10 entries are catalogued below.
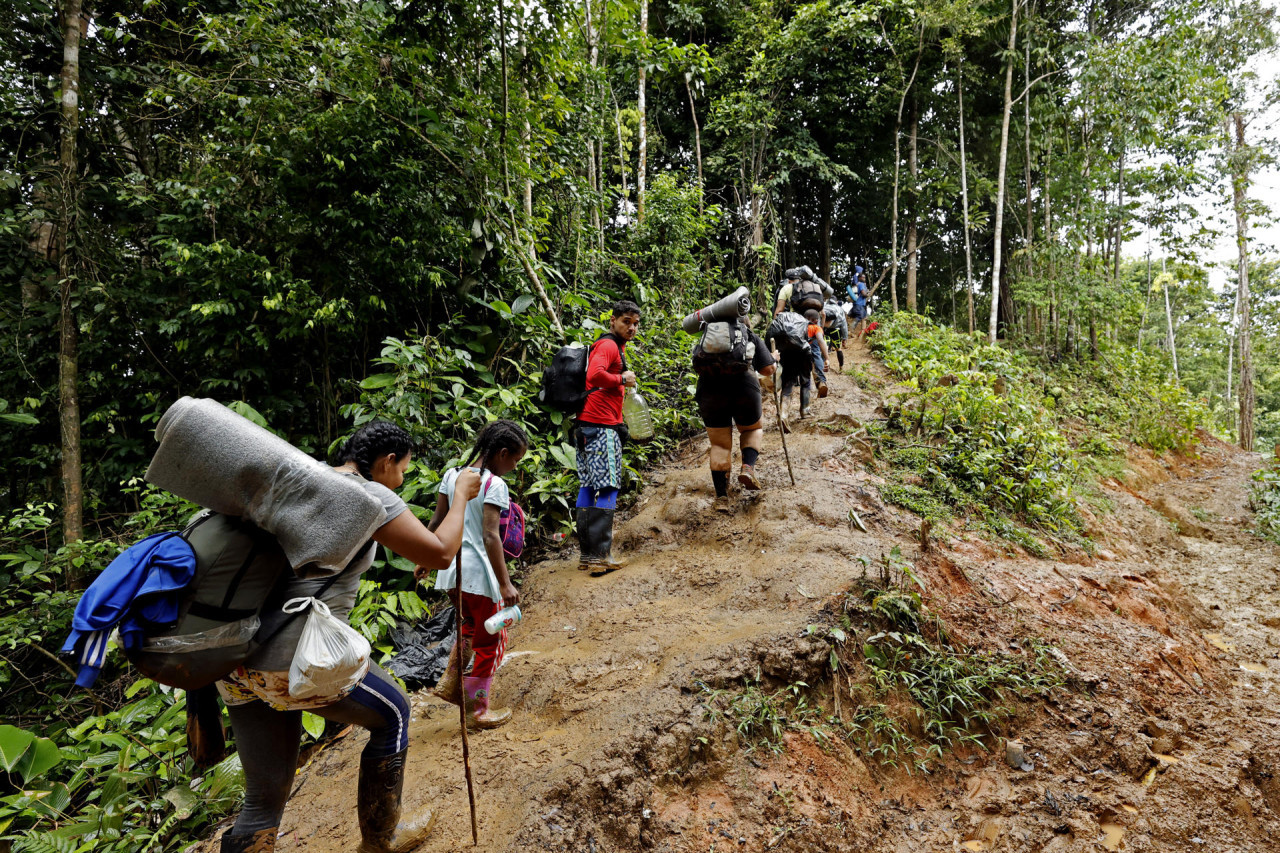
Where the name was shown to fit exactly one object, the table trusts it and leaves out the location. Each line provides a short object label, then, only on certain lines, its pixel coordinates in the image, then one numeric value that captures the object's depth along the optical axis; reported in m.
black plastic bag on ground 3.95
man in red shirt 4.65
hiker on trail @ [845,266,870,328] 14.25
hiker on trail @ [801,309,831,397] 7.90
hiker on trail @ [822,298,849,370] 10.20
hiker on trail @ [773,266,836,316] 7.70
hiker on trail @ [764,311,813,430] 6.91
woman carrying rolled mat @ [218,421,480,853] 1.84
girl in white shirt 2.92
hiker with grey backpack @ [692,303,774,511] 4.99
